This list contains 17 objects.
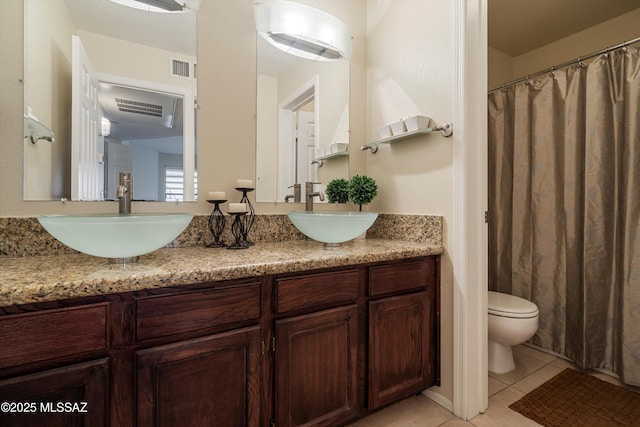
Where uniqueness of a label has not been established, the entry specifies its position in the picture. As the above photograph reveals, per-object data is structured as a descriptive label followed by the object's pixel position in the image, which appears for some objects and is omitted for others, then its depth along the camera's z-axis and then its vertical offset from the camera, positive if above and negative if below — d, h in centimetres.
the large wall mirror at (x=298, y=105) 157 +64
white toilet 167 -66
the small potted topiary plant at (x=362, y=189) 165 +14
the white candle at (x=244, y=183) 139 +14
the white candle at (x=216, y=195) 134 +8
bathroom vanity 70 -38
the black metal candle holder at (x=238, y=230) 130 -8
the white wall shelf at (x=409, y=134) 139 +42
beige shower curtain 167 +7
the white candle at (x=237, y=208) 128 +2
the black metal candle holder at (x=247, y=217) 143 -2
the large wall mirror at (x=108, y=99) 115 +49
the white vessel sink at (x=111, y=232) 80 -6
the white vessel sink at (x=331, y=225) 127 -5
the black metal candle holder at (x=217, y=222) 137 -4
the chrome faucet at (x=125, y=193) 112 +8
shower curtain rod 169 +100
